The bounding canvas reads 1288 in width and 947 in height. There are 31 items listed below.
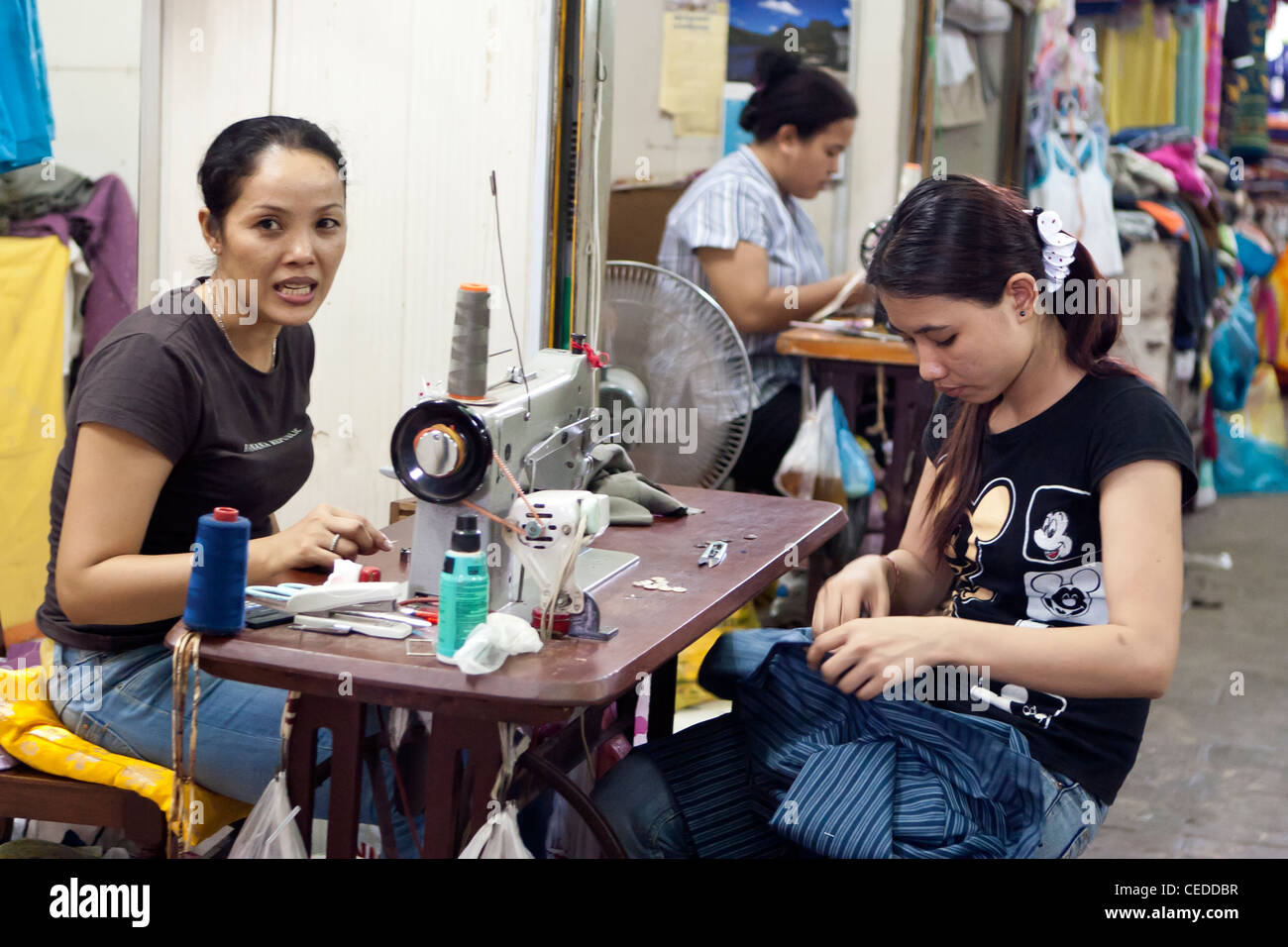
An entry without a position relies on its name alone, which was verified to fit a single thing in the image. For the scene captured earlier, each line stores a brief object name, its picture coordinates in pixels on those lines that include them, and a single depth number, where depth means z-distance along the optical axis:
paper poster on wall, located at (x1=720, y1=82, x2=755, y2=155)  5.45
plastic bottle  1.54
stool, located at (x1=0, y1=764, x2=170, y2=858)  1.83
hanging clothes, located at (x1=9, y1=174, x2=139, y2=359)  3.48
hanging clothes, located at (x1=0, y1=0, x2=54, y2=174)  2.98
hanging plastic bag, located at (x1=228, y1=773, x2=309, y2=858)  1.64
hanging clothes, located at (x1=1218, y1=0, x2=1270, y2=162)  6.81
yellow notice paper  5.34
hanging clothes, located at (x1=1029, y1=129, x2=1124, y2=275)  5.43
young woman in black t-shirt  1.69
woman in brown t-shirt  1.80
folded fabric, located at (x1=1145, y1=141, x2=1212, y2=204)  6.07
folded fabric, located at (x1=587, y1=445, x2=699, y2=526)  2.38
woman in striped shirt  4.14
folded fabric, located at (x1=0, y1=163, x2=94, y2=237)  3.40
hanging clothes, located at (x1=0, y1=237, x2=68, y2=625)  3.39
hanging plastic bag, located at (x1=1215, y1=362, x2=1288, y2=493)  7.23
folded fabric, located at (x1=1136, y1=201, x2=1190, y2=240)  5.74
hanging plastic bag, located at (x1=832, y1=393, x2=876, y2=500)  3.94
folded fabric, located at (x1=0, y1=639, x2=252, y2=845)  1.84
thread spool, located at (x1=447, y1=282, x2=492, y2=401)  1.67
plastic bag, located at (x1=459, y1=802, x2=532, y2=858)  1.56
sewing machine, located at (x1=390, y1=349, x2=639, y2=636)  1.64
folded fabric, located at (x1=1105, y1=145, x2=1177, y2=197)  5.91
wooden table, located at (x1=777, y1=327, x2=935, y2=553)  3.94
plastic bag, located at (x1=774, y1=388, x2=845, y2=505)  3.90
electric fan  3.70
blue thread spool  1.56
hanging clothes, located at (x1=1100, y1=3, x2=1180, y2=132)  6.35
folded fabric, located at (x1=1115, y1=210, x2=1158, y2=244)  5.72
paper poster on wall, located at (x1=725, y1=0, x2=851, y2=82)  5.38
